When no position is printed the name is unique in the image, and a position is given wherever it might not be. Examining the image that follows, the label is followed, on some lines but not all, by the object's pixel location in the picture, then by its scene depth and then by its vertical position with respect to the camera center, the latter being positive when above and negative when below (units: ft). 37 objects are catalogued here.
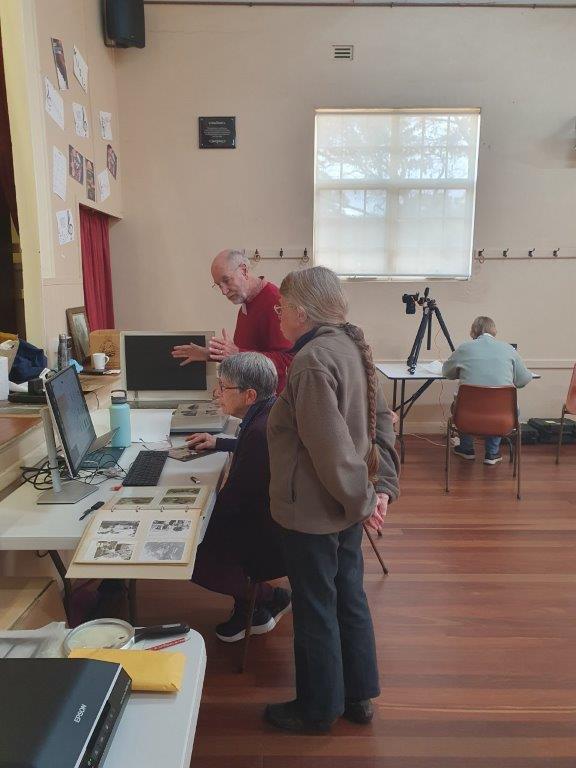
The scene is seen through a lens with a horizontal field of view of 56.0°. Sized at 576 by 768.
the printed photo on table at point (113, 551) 4.52 -2.29
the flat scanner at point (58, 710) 2.20 -1.89
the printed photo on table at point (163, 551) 4.52 -2.30
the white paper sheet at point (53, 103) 9.93 +3.20
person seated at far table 12.16 -1.96
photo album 4.53 -2.25
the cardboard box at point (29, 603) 4.95 -3.07
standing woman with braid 4.75 -1.91
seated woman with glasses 6.24 -2.58
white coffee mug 11.02 -1.72
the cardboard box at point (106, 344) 11.71 -1.46
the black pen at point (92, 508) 5.26 -2.29
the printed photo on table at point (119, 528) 4.81 -2.24
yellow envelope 3.02 -2.23
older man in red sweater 8.36 -0.68
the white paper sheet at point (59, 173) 10.36 +1.98
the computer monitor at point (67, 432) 5.30 -1.61
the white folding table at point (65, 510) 4.88 -2.31
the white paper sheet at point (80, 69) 11.58 +4.42
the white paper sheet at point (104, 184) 13.32 +2.23
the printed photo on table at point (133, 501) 5.36 -2.23
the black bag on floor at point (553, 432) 15.48 -4.40
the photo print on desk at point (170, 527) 4.85 -2.24
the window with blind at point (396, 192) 15.15 +2.33
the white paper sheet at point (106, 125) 13.37 +3.71
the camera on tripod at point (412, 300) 14.21 -0.64
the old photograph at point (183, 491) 5.64 -2.24
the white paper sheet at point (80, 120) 11.50 +3.34
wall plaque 14.85 +3.87
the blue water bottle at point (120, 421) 7.32 -1.95
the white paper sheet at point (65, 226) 10.73 +0.99
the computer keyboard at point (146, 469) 6.05 -2.24
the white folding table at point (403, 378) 13.58 -2.53
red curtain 13.11 +0.17
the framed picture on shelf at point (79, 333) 11.28 -1.21
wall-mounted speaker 13.19 +6.13
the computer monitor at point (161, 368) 8.70 -1.49
